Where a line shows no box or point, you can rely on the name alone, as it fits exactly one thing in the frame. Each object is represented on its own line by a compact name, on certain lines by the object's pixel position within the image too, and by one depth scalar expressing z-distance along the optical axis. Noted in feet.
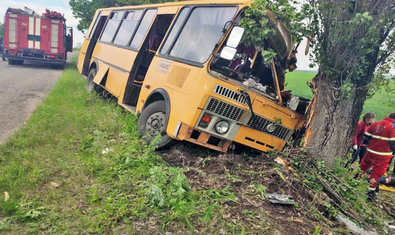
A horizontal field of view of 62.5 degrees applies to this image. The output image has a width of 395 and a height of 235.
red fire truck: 53.06
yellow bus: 14.90
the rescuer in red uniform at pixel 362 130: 22.77
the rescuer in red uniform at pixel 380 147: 19.48
